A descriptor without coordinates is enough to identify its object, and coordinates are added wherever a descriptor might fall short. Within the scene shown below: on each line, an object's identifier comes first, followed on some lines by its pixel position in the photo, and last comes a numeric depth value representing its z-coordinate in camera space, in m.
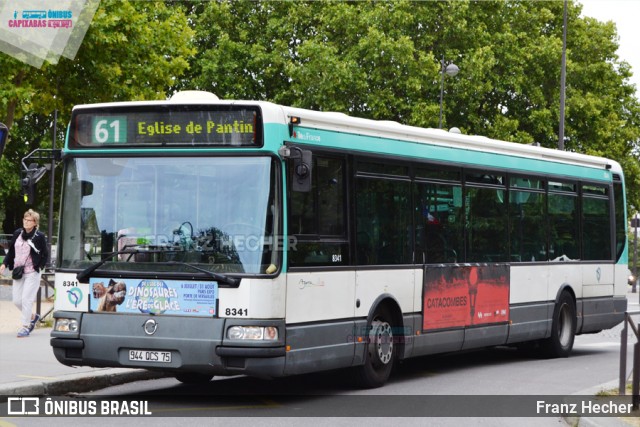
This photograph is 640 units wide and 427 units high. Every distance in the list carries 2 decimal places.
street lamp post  37.59
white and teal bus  10.94
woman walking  17.28
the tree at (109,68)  24.94
